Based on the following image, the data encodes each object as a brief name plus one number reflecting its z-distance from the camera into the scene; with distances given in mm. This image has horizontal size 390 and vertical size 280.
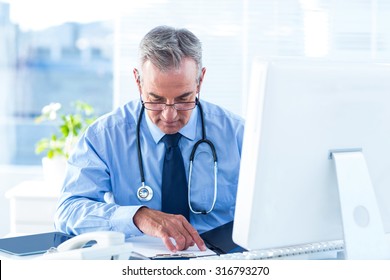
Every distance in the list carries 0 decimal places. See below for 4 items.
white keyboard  1898
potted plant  3335
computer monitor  1749
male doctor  2275
